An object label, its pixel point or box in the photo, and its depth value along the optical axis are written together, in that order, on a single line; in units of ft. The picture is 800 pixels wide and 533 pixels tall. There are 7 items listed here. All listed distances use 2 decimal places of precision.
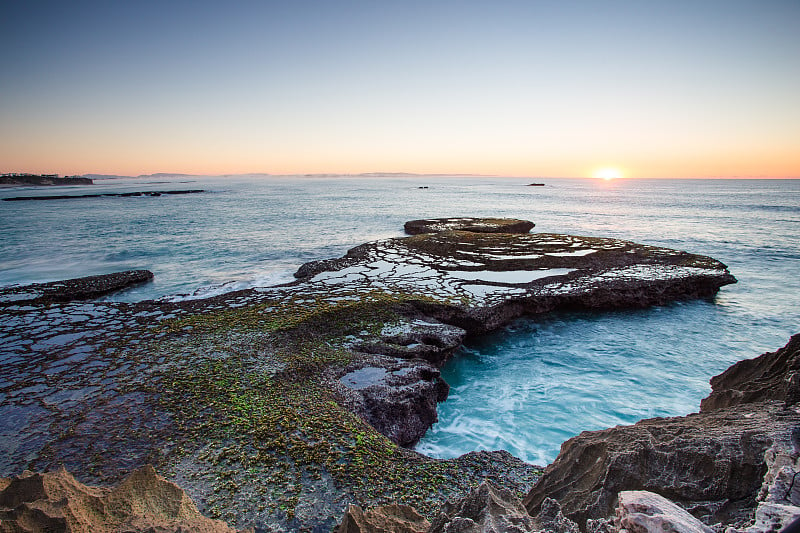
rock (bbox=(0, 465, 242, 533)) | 11.40
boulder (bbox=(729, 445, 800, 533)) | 8.69
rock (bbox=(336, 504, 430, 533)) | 12.23
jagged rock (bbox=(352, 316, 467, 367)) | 31.91
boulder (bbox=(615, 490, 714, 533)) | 8.98
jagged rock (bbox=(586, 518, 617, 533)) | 9.76
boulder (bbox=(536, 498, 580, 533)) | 10.48
